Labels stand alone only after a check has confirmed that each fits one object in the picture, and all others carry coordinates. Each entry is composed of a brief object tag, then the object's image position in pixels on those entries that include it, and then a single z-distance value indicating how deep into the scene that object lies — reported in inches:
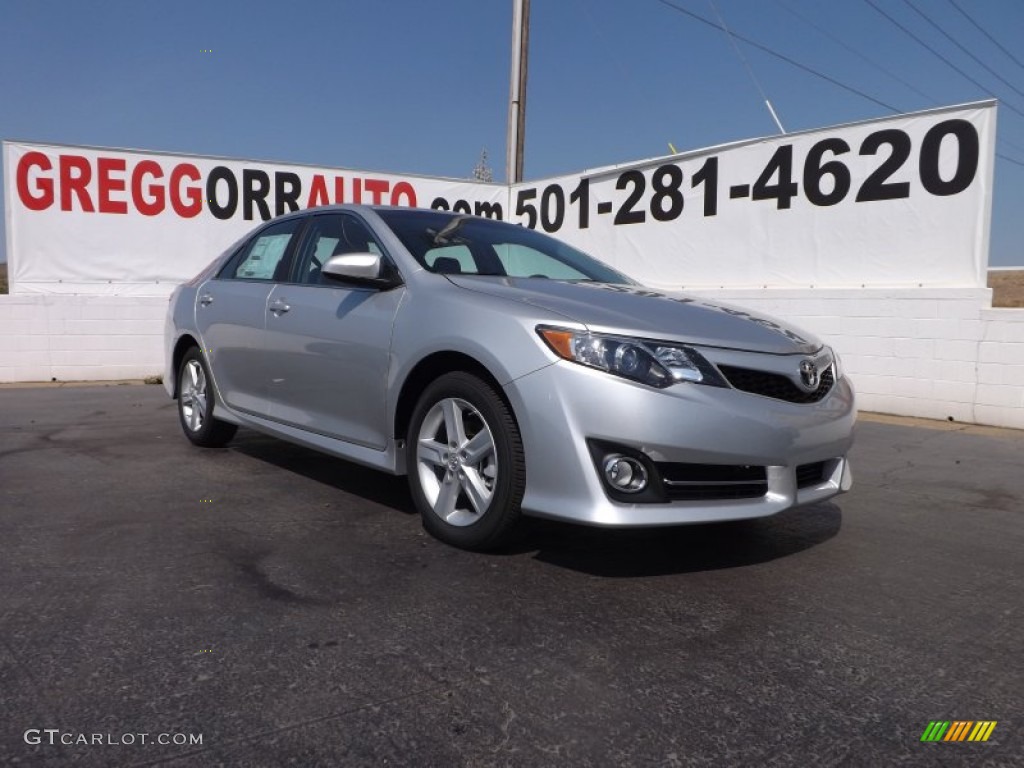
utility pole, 554.6
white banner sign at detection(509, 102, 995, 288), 311.0
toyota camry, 121.4
